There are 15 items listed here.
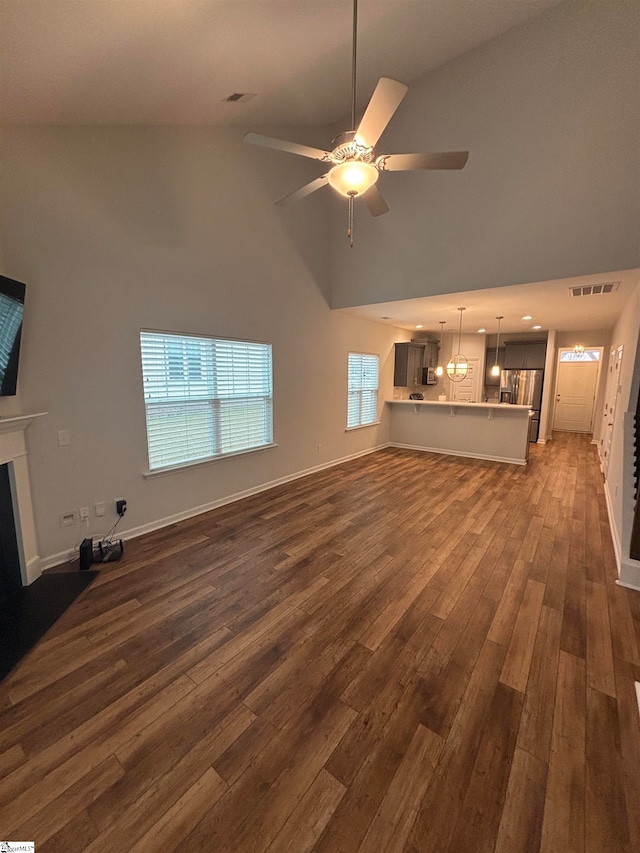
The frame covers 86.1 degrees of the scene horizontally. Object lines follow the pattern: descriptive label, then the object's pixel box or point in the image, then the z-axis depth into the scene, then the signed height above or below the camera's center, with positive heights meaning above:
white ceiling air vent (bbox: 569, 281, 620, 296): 3.84 +1.07
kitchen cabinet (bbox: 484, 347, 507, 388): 8.50 +0.44
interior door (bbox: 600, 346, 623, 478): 5.14 -0.32
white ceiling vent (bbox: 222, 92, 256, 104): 3.13 +2.59
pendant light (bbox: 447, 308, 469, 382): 6.20 +0.24
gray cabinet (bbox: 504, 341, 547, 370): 7.93 +0.59
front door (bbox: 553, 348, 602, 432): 8.84 -0.21
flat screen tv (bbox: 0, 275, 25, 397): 2.31 +0.34
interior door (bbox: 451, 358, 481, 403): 8.68 -0.17
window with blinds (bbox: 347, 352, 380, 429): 6.43 -0.19
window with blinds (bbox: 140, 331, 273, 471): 3.50 -0.20
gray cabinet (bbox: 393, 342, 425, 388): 7.55 +0.35
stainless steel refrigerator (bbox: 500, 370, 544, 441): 7.88 -0.20
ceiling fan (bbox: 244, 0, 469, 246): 1.85 +1.29
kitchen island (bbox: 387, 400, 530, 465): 6.14 -0.94
